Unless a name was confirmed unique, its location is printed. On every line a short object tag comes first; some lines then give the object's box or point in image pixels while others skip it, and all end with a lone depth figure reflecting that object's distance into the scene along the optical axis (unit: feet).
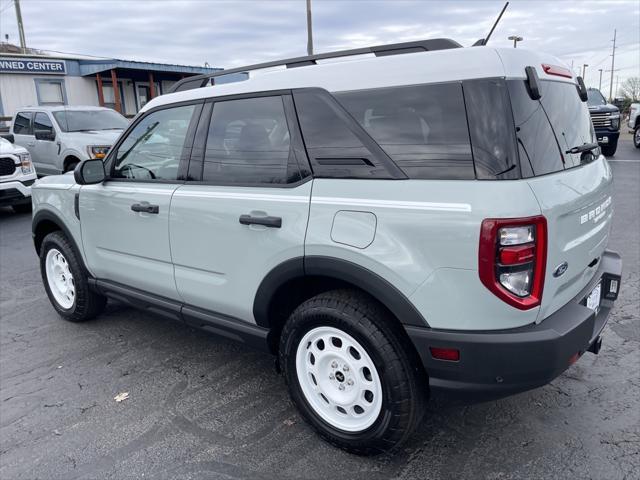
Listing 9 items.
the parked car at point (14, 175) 29.35
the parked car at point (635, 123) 53.72
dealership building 72.59
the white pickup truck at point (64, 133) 33.81
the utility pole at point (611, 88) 244.26
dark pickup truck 46.14
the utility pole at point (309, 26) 63.52
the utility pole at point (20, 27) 111.65
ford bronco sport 7.07
